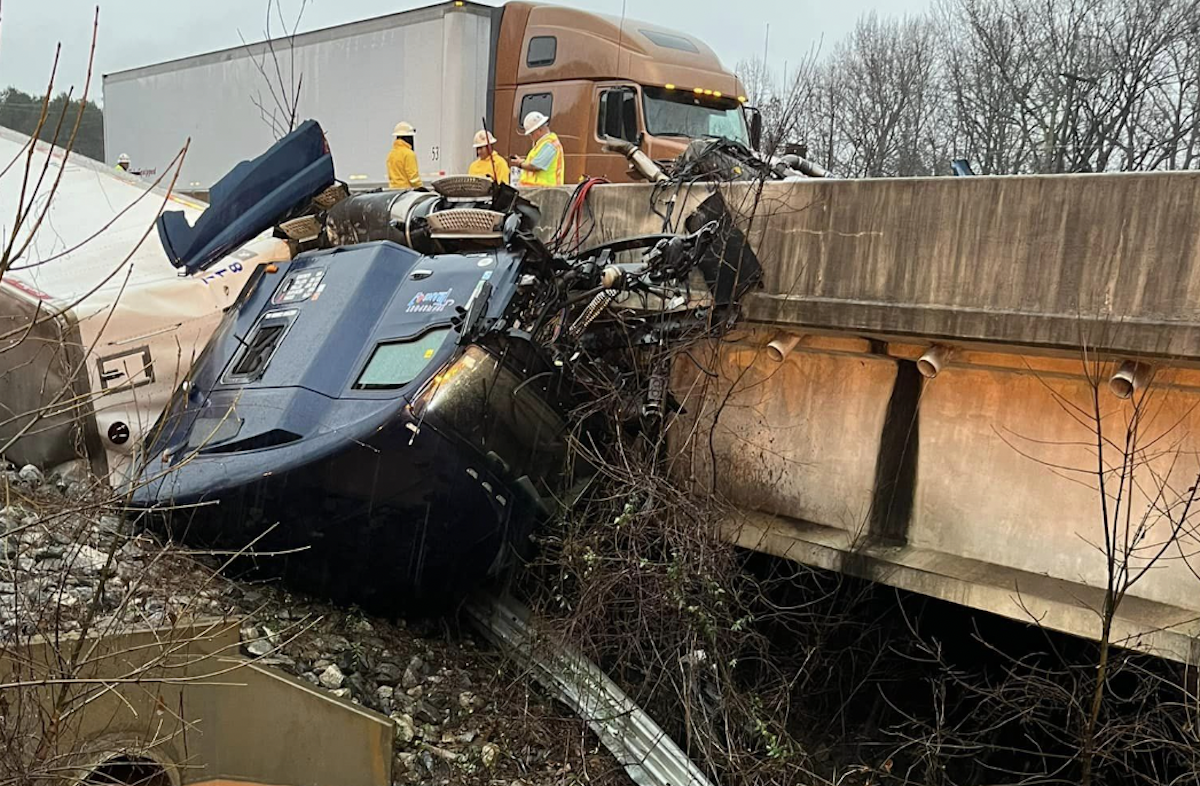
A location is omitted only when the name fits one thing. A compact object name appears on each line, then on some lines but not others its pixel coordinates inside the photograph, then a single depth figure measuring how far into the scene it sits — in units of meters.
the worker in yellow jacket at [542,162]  9.13
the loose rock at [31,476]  6.04
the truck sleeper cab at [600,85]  11.98
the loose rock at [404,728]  5.00
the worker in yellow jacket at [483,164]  9.34
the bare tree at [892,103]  29.84
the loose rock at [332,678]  5.01
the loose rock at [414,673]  5.35
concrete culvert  3.96
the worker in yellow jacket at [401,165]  10.05
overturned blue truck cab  5.06
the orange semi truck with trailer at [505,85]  12.02
